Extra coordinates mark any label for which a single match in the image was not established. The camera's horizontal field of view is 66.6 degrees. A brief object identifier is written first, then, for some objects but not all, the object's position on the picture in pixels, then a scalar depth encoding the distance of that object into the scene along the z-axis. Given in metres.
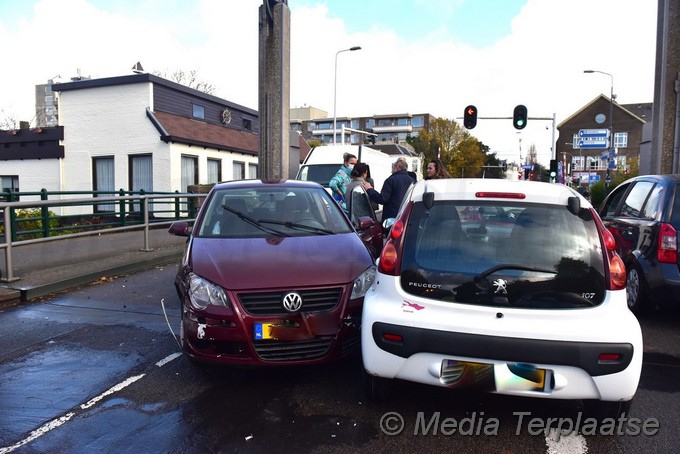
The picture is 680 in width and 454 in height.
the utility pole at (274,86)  11.70
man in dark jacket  8.18
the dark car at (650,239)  5.13
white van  15.33
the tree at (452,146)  69.94
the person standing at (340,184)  8.94
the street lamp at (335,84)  33.50
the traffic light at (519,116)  20.56
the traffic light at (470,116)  21.19
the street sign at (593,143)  28.80
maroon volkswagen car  3.69
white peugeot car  2.90
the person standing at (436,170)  8.58
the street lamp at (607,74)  34.81
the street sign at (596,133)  28.73
